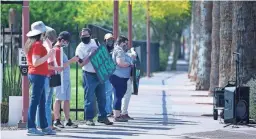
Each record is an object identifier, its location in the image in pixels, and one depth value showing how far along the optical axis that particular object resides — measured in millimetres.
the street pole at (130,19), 27984
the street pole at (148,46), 45750
